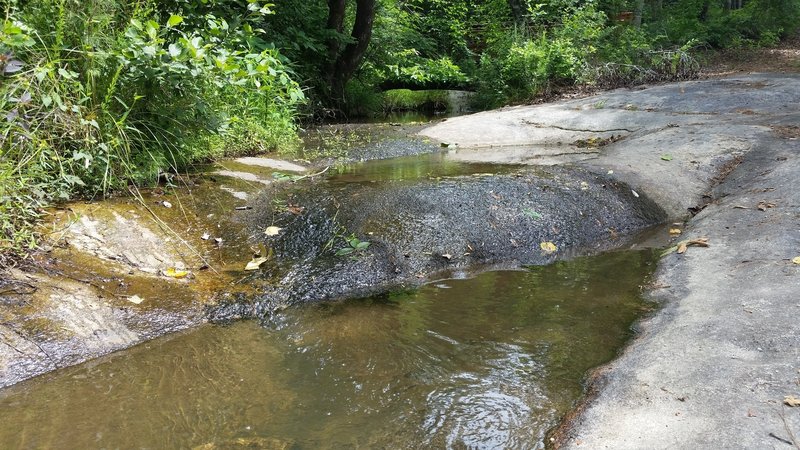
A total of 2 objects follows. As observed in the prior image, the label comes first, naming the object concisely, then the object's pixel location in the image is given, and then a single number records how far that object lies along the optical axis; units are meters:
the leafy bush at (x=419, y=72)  12.78
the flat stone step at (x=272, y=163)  5.44
